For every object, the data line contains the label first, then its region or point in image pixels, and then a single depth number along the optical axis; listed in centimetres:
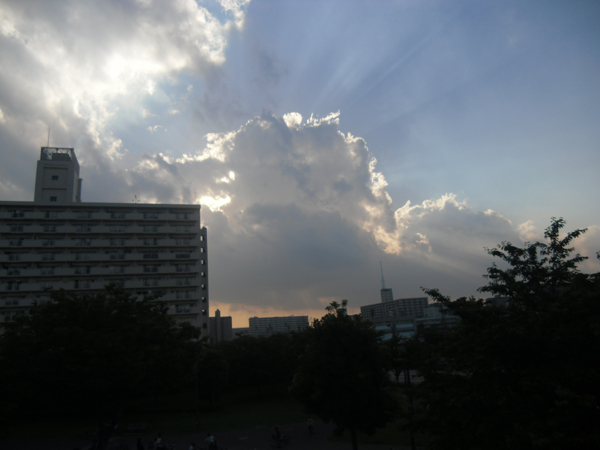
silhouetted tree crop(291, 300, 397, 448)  1603
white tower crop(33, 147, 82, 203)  6969
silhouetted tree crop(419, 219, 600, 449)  805
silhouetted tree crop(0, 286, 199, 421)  1967
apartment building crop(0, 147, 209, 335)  6425
